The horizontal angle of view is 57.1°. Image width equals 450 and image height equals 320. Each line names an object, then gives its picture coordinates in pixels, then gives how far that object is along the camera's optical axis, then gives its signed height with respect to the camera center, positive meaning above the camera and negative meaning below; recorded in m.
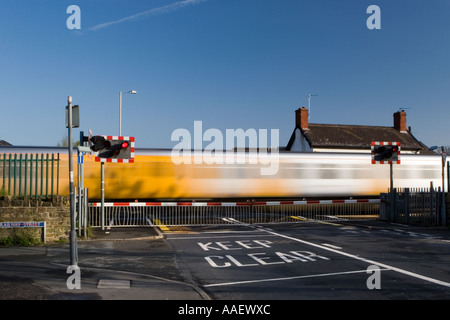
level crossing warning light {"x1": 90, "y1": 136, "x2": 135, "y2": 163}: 14.63 +0.73
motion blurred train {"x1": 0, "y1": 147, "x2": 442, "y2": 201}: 19.58 -0.27
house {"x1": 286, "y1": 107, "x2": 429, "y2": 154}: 44.41 +3.82
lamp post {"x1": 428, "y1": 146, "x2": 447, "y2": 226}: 15.59 -1.59
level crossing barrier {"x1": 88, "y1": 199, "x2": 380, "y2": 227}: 17.36 -2.19
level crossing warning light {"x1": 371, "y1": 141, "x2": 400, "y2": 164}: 17.39 +0.74
